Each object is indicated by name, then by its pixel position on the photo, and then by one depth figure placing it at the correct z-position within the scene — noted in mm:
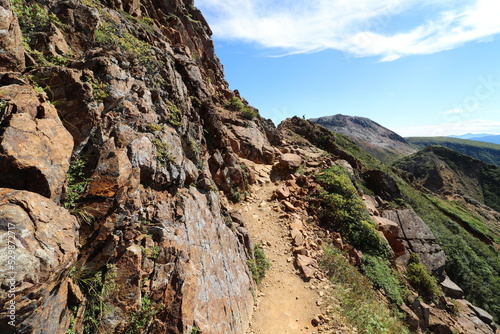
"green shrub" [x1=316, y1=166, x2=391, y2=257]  13617
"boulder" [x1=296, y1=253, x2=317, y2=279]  10222
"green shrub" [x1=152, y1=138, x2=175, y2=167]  7705
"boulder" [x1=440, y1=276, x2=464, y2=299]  15938
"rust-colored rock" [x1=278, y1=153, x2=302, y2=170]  18406
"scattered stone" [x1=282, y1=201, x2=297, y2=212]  14211
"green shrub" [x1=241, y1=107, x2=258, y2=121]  21438
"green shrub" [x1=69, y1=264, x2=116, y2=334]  4270
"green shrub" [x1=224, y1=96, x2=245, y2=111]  22048
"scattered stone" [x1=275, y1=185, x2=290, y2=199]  15133
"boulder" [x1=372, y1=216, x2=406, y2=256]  15523
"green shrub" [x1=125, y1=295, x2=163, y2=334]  4699
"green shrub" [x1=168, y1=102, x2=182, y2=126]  10109
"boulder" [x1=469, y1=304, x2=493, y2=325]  15530
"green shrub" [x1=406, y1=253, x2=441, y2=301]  13586
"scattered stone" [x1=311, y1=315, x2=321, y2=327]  8078
